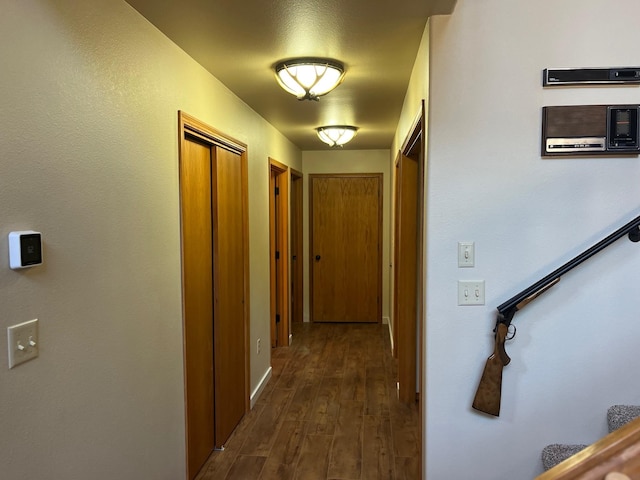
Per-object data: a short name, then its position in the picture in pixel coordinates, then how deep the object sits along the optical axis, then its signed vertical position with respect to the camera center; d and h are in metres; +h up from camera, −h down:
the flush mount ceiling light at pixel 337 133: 4.21 +0.84
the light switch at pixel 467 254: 1.95 -0.13
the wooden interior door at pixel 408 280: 3.38 -0.42
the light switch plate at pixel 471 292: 1.96 -0.29
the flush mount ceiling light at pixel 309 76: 2.39 +0.79
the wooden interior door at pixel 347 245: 5.96 -0.28
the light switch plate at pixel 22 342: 1.19 -0.31
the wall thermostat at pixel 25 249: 1.19 -0.06
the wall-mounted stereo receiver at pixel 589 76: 1.85 +0.59
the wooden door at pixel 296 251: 5.89 -0.35
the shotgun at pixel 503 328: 1.85 -0.43
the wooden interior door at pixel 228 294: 2.77 -0.45
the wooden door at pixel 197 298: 2.36 -0.40
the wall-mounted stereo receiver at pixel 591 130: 1.86 +0.38
